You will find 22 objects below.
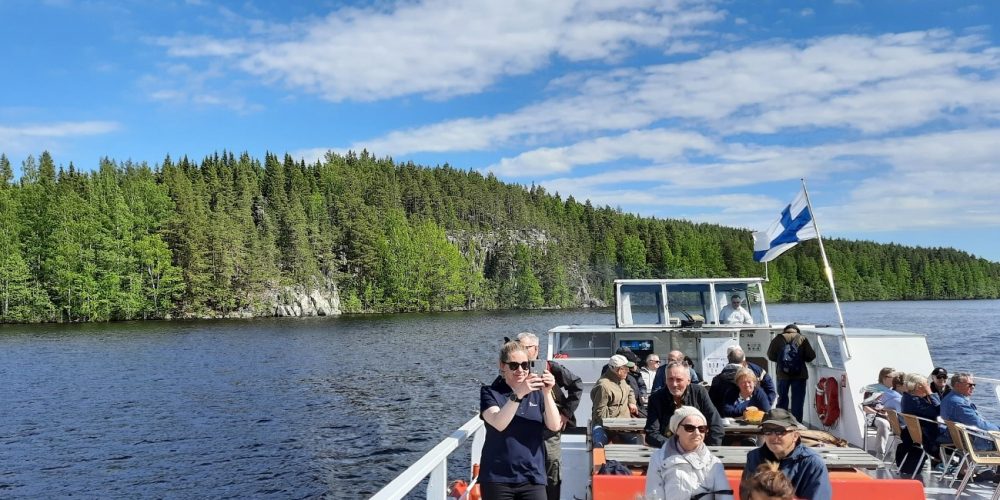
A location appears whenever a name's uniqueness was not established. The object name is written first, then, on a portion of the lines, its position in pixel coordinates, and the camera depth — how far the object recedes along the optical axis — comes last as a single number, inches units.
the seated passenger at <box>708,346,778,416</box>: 348.5
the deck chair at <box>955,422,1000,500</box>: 313.7
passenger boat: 223.6
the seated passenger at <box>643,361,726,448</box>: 275.4
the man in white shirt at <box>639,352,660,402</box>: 481.9
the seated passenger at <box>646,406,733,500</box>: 201.2
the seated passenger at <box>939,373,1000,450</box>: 334.0
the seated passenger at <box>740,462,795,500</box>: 153.4
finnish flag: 545.0
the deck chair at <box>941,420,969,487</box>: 322.3
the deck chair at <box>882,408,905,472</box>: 372.5
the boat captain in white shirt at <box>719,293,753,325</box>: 594.9
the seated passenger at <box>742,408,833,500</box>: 192.5
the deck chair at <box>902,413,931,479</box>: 350.6
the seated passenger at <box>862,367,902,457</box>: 411.8
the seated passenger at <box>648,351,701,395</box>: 378.0
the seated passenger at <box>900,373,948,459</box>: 354.6
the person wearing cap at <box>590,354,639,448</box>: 356.5
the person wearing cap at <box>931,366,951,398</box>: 380.1
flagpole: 454.6
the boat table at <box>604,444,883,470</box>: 247.6
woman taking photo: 204.5
